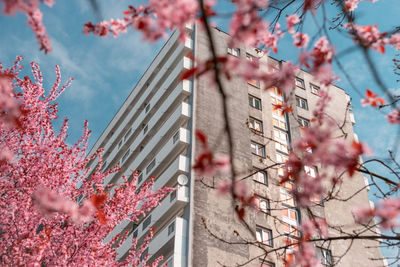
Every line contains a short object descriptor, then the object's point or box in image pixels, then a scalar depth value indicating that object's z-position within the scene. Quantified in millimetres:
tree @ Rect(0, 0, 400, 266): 3391
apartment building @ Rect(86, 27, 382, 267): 21641
